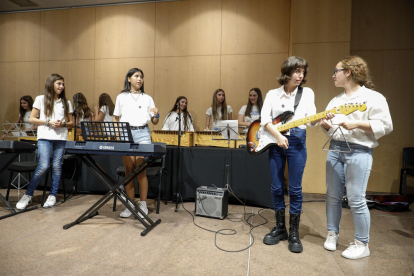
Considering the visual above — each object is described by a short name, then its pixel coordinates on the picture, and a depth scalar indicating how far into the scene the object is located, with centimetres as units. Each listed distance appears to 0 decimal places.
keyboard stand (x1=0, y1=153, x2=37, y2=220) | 282
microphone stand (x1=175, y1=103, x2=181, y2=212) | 334
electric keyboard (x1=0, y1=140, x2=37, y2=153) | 262
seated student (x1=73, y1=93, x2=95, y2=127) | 510
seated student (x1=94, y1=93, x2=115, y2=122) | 508
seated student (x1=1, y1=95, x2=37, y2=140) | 547
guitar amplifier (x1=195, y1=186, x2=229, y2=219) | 289
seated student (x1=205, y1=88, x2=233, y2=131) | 504
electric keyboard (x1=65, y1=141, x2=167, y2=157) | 217
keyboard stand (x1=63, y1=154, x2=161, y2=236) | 239
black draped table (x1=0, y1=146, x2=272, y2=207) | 337
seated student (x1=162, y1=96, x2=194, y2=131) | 466
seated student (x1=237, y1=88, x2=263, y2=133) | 472
